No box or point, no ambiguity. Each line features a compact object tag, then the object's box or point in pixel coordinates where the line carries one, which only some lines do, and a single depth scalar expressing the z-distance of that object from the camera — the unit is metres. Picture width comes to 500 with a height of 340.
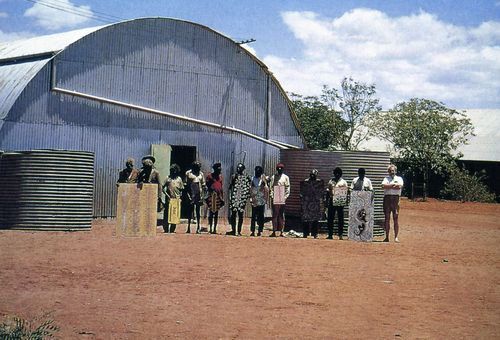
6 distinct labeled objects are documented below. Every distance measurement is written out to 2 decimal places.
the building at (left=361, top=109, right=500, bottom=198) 36.72
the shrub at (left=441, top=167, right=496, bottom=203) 34.66
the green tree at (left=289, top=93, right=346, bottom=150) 37.72
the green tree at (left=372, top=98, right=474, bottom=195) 36.06
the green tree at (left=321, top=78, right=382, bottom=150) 40.09
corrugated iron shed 17.03
